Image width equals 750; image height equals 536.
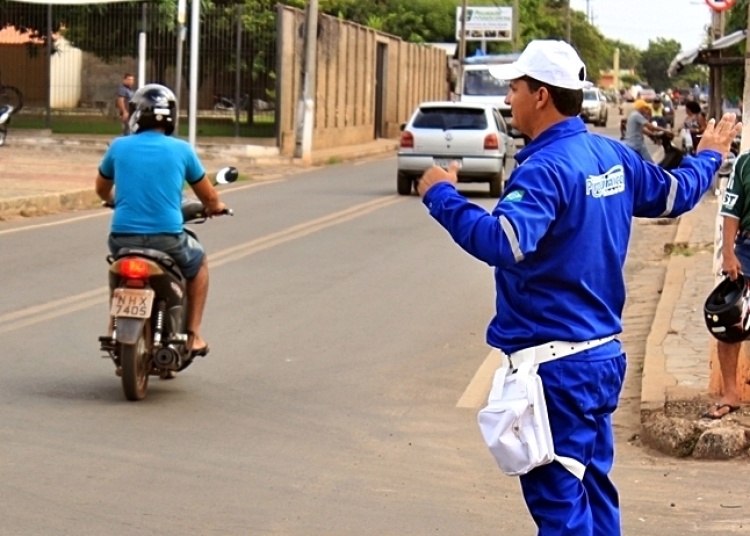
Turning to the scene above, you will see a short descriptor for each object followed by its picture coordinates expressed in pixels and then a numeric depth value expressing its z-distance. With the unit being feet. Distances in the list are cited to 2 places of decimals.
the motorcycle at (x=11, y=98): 116.67
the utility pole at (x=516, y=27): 245.98
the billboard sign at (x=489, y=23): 246.06
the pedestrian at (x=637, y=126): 74.13
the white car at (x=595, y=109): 206.72
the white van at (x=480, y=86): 145.07
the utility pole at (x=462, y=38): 186.68
